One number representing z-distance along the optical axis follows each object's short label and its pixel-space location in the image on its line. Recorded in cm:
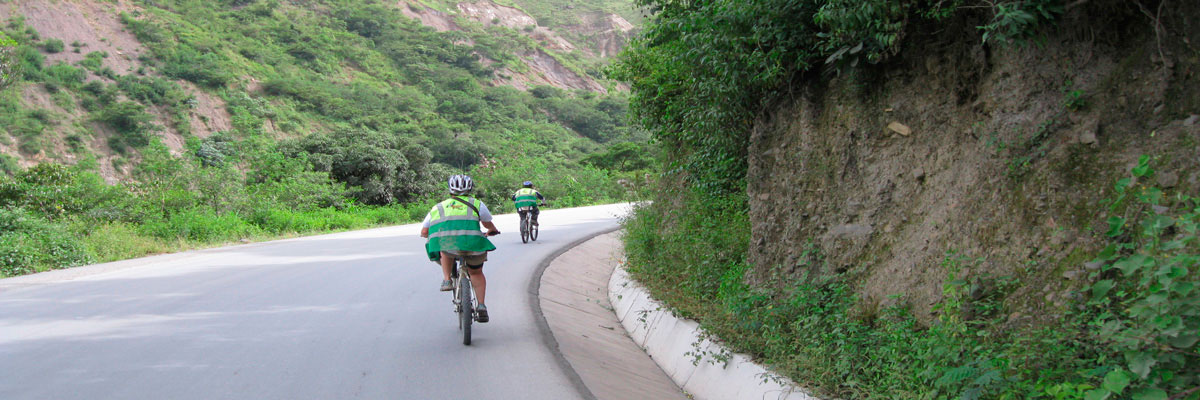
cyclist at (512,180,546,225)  1902
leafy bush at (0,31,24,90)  2123
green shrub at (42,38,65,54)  4984
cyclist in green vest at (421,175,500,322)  798
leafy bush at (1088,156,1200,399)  328
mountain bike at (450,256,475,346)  750
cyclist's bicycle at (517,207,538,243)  1938
